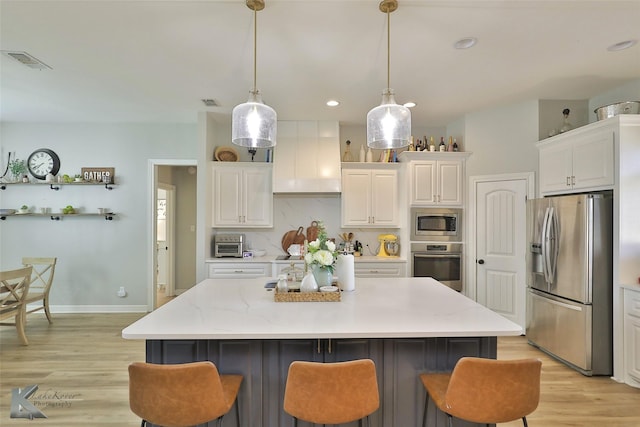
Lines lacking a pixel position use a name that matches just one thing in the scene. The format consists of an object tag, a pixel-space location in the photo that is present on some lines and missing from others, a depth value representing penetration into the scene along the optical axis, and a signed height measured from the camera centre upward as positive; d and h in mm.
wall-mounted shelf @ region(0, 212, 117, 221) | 4496 +21
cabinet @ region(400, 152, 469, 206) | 4203 +482
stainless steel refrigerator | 2805 -559
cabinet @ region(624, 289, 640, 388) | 2607 -975
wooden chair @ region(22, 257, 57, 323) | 3992 -803
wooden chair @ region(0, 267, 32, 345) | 3322 -898
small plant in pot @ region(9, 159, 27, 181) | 4488 +681
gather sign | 4555 +612
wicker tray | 2080 -518
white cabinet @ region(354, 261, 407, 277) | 4125 -661
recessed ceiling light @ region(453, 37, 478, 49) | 2406 +1353
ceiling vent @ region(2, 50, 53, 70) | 2627 +1347
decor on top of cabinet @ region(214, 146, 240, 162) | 4441 +883
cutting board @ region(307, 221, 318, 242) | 4609 -220
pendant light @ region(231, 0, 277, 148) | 1946 +601
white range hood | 4262 +810
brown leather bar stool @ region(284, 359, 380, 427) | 1368 -754
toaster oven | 4289 -386
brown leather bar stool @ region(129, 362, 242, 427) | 1359 -762
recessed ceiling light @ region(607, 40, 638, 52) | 2461 +1371
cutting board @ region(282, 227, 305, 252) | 4645 -311
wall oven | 4176 -591
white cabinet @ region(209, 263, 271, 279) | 4086 -676
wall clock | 4570 +770
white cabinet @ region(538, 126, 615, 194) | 2791 +560
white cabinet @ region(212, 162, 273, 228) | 4355 +308
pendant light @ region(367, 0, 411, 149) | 1947 +605
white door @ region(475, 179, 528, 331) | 3727 -333
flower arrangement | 2182 -245
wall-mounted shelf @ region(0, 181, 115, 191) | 4488 +468
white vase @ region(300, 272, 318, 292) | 2141 -452
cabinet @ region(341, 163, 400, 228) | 4402 +291
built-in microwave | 4227 -100
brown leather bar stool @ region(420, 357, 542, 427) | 1397 -757
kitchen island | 1699 -740
